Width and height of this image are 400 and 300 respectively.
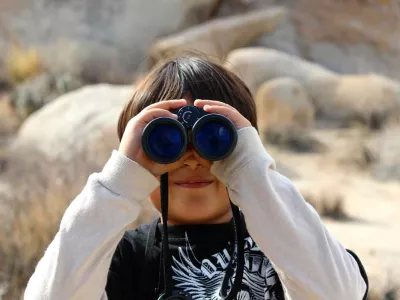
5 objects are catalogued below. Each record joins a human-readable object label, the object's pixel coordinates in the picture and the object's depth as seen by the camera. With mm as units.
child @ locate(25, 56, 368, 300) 1581
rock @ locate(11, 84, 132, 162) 5930
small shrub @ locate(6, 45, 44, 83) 12477
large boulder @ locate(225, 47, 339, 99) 10586
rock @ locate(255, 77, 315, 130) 9320
